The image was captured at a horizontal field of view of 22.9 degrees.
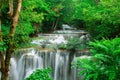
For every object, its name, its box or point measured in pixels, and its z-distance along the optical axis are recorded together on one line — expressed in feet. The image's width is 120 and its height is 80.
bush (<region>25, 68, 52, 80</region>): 37.82
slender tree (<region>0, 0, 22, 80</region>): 36.05
